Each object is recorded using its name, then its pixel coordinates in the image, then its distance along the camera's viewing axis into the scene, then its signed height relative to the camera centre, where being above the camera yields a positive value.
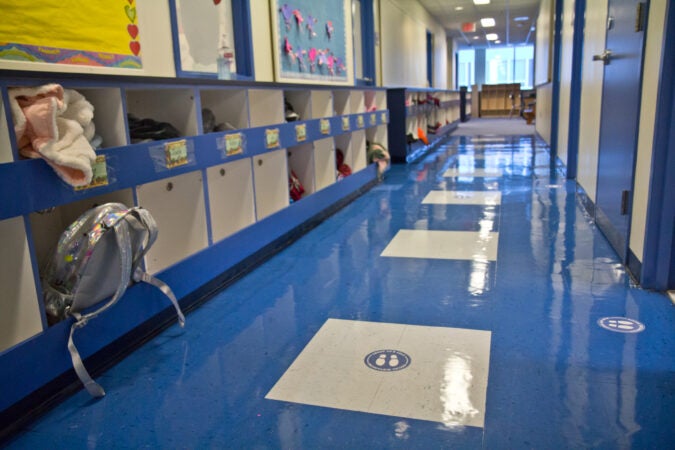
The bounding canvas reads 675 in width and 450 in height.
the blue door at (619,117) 2.70 -0.10
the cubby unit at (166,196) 1.67 -0.39
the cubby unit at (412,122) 7.62 -0.25
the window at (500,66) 24.94 +1.77
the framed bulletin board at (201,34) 3.01 +0.49
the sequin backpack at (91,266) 1.82 -0.51
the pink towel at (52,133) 1.68 -0.04
